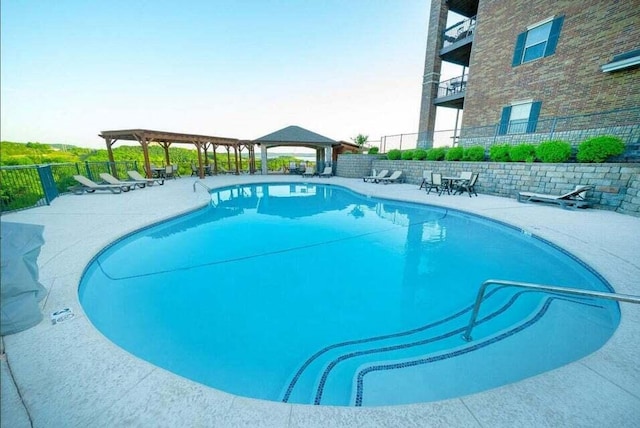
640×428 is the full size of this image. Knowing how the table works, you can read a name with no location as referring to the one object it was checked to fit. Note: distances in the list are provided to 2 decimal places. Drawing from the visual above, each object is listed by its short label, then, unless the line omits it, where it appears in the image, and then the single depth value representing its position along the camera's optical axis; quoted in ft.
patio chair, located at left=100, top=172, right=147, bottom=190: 36.03
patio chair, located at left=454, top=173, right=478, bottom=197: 34.86
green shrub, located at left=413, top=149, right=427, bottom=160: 47.03
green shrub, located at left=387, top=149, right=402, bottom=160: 52.42
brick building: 28.94
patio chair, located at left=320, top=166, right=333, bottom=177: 61.87
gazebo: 62.34
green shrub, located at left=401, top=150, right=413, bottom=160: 49.24
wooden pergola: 44.83
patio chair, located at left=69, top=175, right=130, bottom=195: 32.89
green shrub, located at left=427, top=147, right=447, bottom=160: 42.95
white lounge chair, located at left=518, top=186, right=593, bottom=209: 24.71
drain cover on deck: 7.77
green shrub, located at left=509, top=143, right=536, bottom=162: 30.55
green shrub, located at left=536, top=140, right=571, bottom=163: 27.14
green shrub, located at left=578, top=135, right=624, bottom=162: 23.32
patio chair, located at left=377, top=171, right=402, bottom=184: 48.68
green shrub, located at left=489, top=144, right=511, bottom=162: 33.41
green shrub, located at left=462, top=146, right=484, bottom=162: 36.91
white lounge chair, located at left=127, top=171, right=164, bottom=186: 40.58
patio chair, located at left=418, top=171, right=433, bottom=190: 40.95
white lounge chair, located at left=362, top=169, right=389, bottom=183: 50.70
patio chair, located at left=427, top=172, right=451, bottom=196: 36.81
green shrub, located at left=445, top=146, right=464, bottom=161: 39.40
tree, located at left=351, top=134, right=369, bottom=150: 98.15
